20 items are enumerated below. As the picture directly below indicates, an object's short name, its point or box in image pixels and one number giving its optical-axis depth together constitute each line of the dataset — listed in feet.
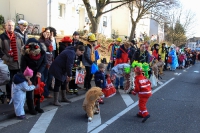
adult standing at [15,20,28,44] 25.29
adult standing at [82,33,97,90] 31.83
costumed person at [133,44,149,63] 34.91
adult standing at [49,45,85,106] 24.16
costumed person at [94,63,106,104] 27.89
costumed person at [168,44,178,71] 69.67
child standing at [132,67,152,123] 22.26
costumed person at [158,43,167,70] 62.85
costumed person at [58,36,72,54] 29.58
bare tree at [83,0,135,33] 62.90
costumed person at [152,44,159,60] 54.47
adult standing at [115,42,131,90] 35.06
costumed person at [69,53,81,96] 30.17
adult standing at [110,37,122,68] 46.10
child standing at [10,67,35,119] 21.03
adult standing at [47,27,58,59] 29.21
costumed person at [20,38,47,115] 22.04
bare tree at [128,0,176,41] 87.38
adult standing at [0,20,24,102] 23.71
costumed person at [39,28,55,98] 27.54
